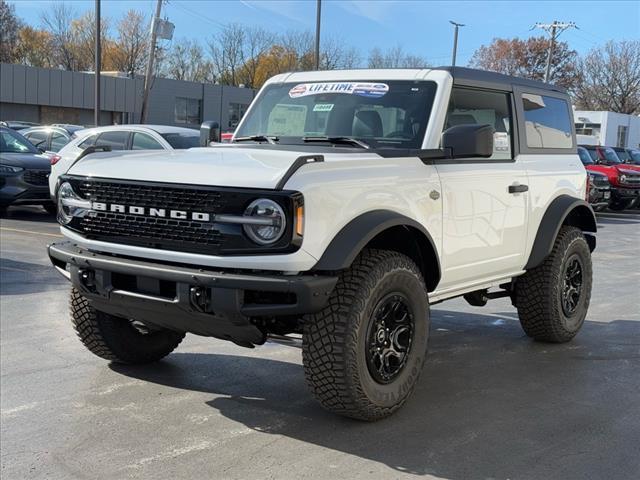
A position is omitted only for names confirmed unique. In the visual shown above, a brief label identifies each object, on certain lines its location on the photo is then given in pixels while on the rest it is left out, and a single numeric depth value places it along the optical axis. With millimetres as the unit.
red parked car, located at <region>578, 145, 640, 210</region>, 21797
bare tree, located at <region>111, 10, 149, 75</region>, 64500
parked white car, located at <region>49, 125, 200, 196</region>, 11367
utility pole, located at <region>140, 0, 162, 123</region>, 29344
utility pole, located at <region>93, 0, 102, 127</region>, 27125
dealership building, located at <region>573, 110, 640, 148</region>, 56875
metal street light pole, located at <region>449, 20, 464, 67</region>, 48141
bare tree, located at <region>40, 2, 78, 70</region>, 66625
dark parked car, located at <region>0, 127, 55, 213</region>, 13445
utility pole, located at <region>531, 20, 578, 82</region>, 55031
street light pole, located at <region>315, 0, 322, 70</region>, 32037
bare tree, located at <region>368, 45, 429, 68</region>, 62050
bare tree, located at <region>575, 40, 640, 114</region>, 69375
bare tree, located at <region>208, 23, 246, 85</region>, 67812
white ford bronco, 3697
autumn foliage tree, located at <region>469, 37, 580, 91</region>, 79875
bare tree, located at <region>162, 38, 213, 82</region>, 68688
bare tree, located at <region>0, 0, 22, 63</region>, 65125
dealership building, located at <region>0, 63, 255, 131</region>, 45375
